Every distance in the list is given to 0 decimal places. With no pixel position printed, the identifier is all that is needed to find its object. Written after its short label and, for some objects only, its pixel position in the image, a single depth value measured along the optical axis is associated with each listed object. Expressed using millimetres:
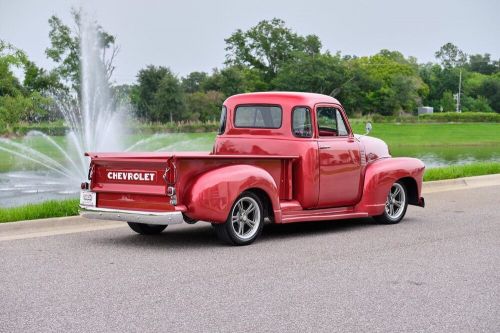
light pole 114812
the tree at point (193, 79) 97188
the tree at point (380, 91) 93562
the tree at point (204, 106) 66438
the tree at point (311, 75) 88375
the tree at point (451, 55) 174500
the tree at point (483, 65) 168500
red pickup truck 9227
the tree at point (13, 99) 41219
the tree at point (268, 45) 99000
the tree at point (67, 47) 57994
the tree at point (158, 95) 62594
